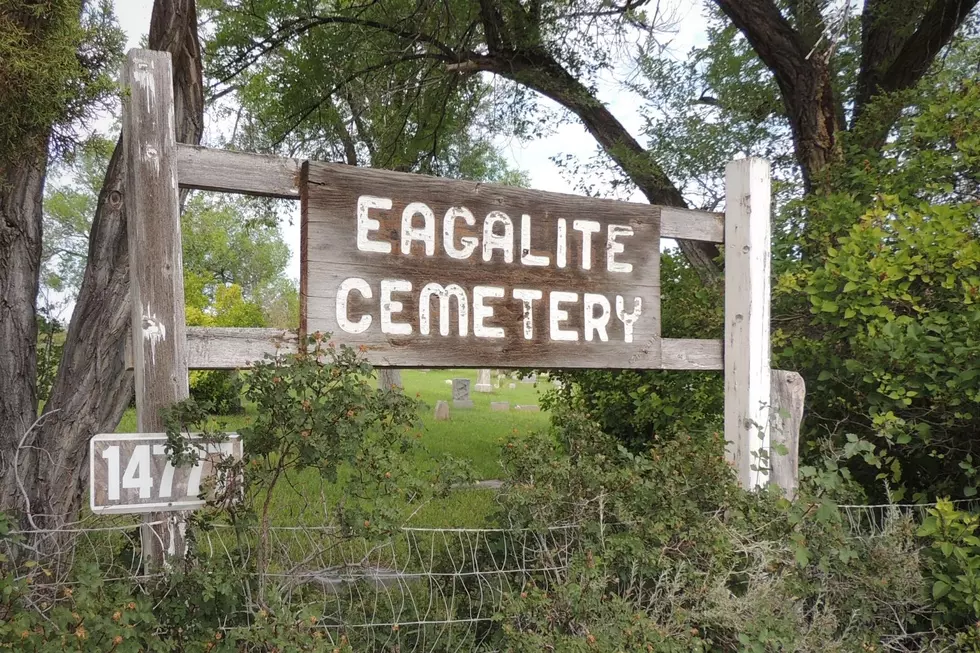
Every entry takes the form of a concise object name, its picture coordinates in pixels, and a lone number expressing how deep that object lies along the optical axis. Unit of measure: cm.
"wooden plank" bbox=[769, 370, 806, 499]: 383
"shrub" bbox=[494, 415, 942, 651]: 282
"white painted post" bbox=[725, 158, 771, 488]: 370
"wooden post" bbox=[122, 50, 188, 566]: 257
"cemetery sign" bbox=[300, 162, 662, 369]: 294
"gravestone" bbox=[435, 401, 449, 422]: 1739
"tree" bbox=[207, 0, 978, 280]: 656
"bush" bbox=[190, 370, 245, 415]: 1587
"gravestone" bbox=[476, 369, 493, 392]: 2886
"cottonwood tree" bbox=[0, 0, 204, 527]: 403
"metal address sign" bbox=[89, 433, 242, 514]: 239
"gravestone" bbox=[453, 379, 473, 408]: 2067
